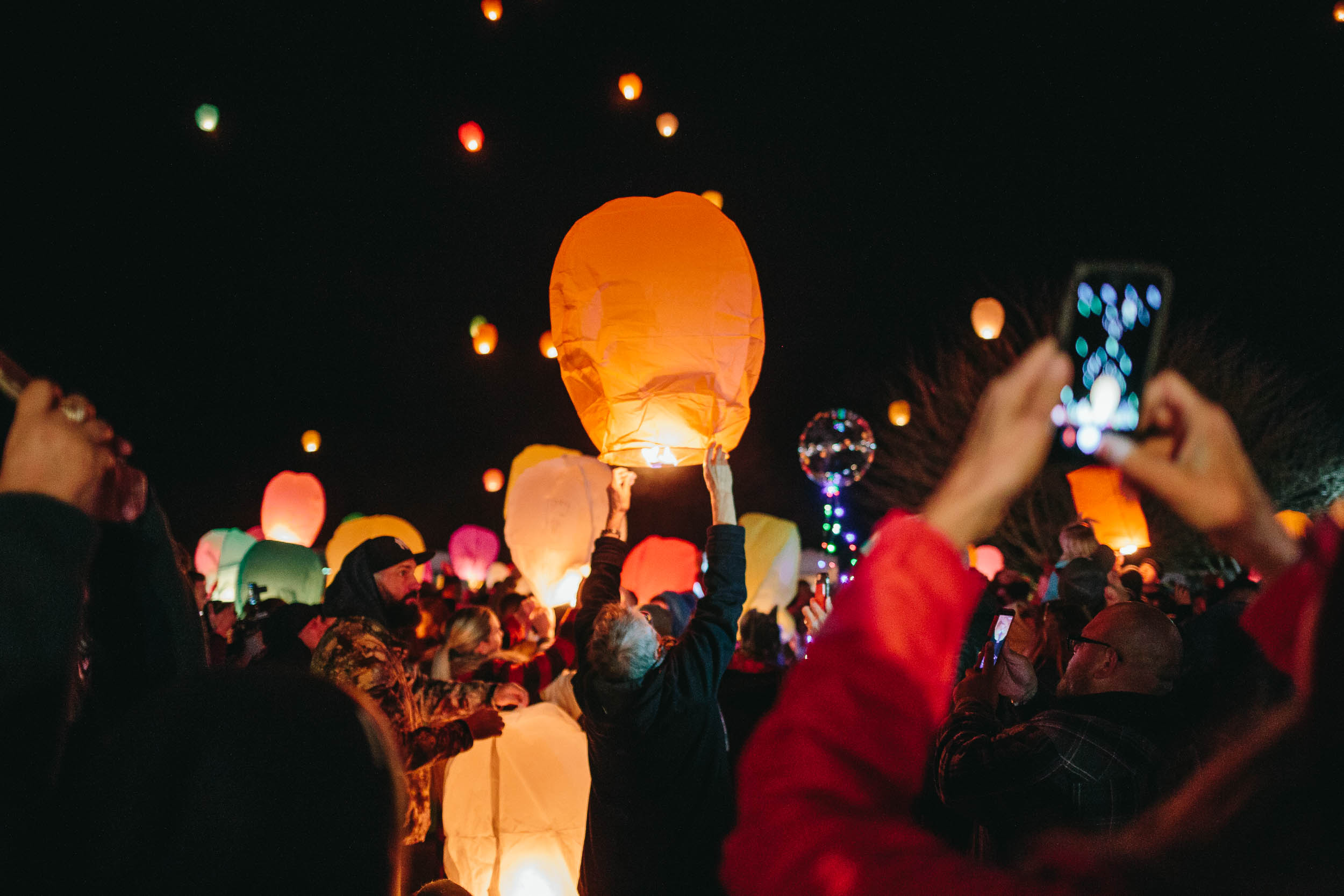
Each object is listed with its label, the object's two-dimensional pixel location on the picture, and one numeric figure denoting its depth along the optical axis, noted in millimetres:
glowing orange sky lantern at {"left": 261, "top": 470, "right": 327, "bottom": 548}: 13391
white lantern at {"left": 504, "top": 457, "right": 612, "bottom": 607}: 10148
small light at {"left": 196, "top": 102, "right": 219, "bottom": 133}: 8898
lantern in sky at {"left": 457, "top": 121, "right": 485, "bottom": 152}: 9109
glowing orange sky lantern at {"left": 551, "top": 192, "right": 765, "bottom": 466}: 3029
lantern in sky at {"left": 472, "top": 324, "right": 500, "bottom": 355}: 13408
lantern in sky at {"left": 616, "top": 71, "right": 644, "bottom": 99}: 8859
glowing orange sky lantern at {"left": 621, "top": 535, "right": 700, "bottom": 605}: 11766
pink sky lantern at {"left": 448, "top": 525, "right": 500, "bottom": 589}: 16672
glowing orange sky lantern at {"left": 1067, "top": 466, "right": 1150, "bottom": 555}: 9391
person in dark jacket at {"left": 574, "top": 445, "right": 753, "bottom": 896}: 2848
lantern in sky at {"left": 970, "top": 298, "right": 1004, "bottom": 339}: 10531
